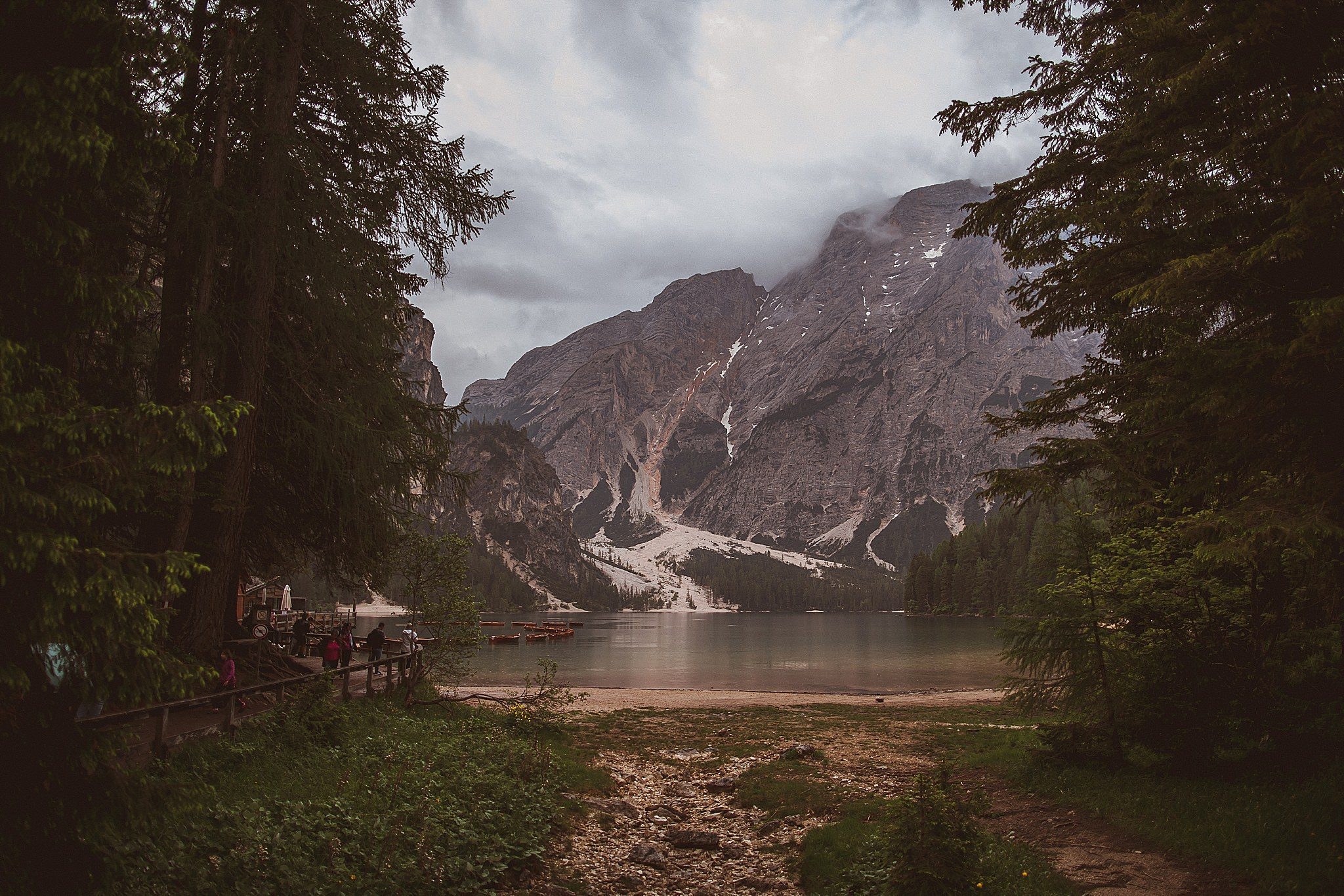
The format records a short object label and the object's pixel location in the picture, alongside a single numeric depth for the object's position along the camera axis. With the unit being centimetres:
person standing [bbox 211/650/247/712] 1248
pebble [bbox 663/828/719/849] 1135
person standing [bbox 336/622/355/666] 2255
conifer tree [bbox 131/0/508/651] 1249
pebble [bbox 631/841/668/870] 1055
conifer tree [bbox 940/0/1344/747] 653
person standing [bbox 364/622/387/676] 2169
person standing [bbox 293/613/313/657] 2398
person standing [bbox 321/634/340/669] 1950
